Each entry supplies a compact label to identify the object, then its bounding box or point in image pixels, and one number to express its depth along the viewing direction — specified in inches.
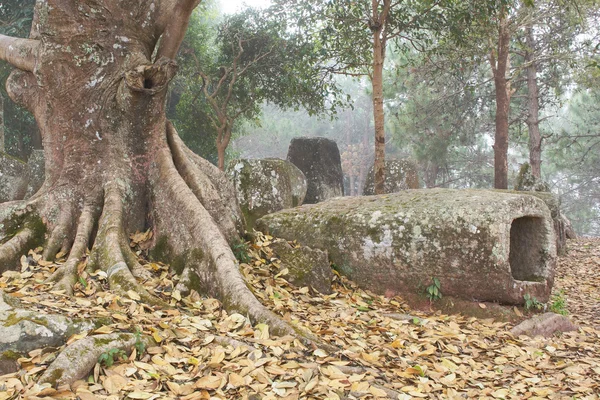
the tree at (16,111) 618.2
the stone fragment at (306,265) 231.9
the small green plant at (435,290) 236.1
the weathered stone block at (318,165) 560.4
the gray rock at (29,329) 118.1
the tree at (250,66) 663.1
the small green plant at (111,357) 121.2
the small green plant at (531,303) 232.7
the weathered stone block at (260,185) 407.2
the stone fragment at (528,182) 546.3
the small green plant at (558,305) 267.5
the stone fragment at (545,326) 221.0
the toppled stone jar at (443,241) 229.8
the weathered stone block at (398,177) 581.9
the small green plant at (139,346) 130.2
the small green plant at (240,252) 228.4
